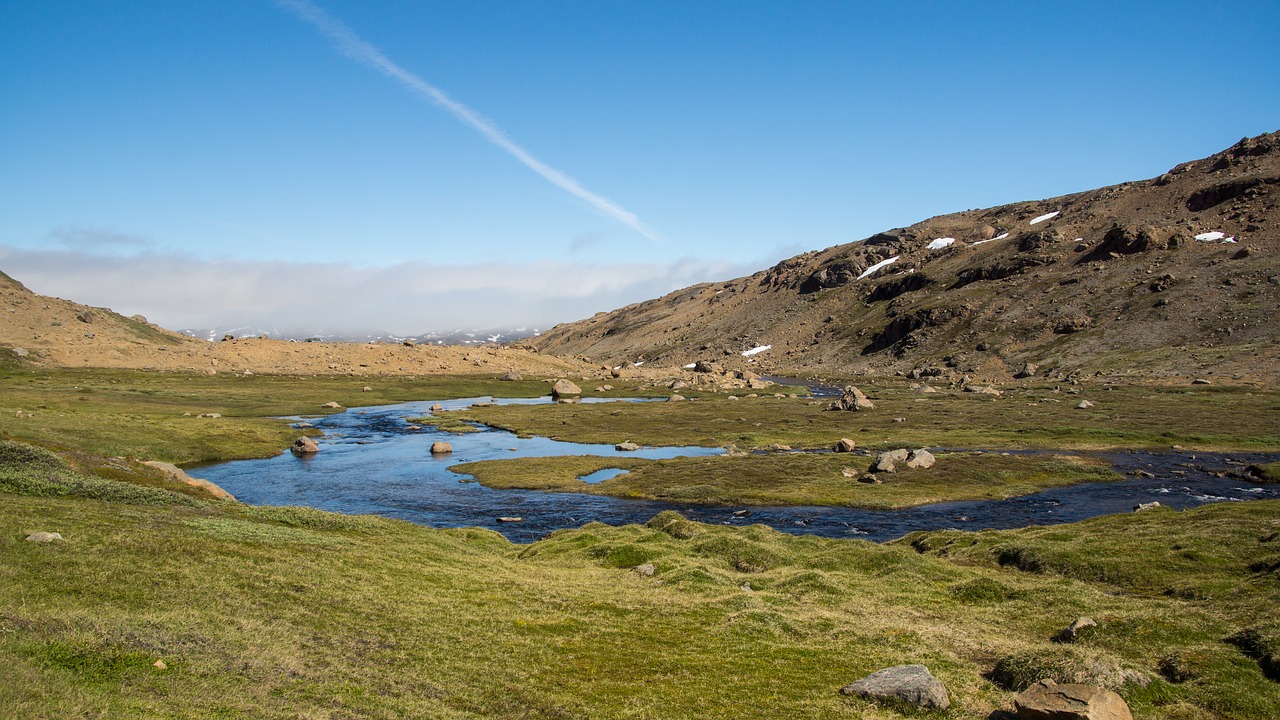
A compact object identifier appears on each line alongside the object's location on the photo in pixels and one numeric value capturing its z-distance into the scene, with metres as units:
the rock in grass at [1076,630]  21.67
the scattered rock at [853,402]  101.94
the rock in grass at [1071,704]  14.23
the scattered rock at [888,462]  58.06
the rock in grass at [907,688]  16.83
